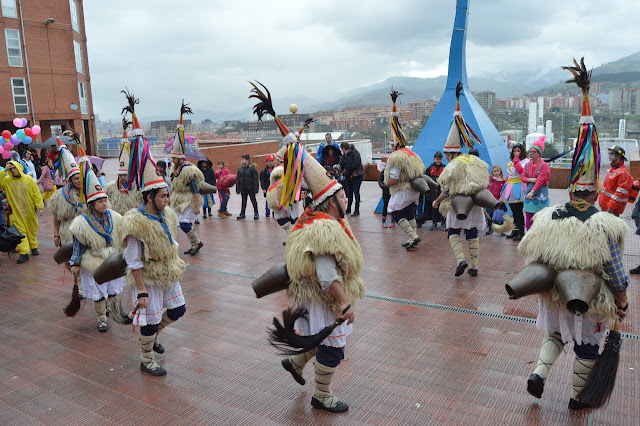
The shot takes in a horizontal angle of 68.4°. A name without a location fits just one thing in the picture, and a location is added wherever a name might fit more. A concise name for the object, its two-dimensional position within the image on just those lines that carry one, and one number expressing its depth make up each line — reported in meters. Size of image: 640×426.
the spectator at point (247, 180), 12.47
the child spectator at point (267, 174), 12.72
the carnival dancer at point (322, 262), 3.46
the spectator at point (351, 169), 11.88
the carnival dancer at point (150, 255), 4.25
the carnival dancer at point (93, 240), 5.30
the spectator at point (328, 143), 12.09
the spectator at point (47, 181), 13.14
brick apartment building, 28.92
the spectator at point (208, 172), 12.23
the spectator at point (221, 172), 13.48
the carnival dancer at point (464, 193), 6.99
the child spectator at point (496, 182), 9.82
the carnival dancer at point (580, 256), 3.36
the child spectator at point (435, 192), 9.74
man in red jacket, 7.33
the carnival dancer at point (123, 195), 7.50
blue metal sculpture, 10.99
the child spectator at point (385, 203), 10.79
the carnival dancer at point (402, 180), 8.69
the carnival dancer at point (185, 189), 8.94
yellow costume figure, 9.14
